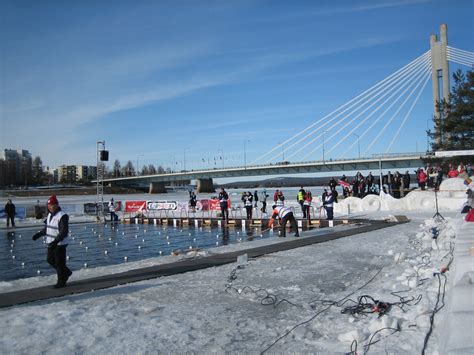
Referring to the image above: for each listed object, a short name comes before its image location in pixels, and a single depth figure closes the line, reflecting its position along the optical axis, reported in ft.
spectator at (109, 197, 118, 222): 103.91
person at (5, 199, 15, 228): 85.97
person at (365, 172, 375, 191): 98.73
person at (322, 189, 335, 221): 68.44
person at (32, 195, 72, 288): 25.13
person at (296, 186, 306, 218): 77.42
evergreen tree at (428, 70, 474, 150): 115.55
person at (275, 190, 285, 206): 84.90
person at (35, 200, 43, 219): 102.22
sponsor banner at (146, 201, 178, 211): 108.27
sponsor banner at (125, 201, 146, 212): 112.35
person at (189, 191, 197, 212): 105.97
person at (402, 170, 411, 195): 103.95
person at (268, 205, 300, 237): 49.37
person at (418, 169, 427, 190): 93.20
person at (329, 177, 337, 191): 79.53
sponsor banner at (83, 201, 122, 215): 115.24
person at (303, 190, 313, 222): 73.67
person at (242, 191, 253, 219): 83.10
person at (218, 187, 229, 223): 80.94
